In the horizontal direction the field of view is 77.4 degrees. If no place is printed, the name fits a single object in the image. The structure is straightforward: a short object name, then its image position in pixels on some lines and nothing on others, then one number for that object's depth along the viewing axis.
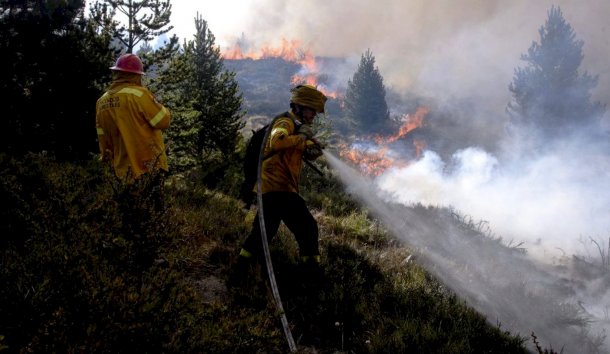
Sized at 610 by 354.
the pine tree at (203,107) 10.55
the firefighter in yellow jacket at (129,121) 4.30
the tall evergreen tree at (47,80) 7.03
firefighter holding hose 4.57
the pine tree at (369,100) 57.16
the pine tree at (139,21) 12.03
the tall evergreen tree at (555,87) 39.59
